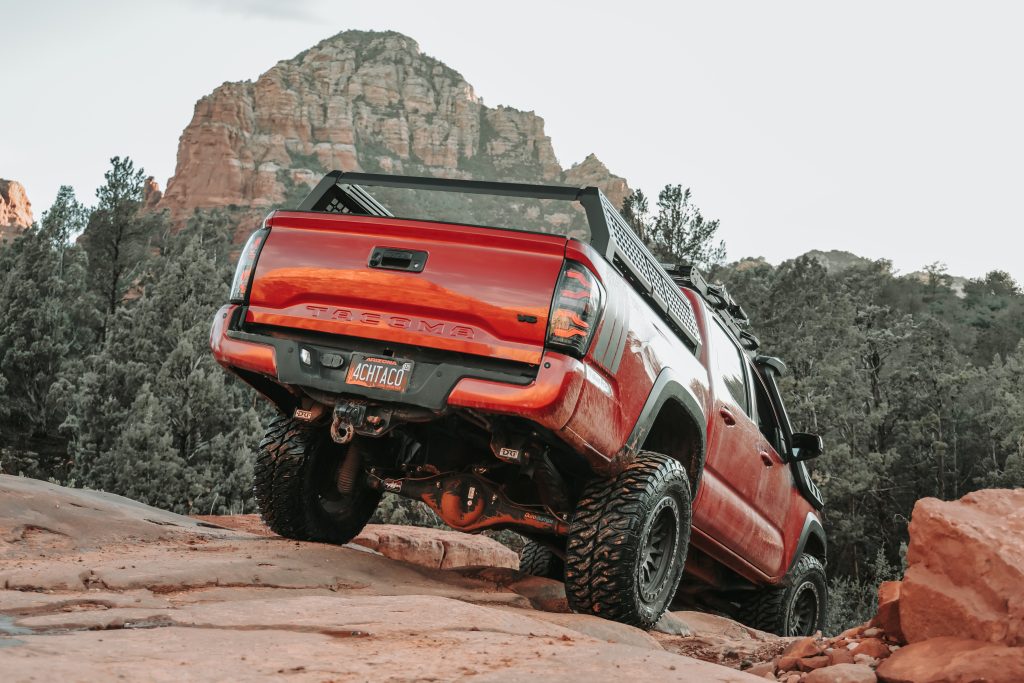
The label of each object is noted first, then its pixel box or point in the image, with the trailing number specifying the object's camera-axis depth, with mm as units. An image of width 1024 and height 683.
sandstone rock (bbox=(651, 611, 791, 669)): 4434
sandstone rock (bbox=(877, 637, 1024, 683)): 2949
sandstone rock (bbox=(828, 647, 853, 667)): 3627
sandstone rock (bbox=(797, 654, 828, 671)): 3703
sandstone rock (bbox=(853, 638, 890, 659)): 3627
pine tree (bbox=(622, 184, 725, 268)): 28781
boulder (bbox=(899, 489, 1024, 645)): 3229
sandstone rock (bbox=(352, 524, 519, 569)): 6996
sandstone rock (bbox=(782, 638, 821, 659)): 3834
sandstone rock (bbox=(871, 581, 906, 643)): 3840
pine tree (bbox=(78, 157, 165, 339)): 33281
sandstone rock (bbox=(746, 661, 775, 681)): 3809
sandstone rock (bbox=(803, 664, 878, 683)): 3217
